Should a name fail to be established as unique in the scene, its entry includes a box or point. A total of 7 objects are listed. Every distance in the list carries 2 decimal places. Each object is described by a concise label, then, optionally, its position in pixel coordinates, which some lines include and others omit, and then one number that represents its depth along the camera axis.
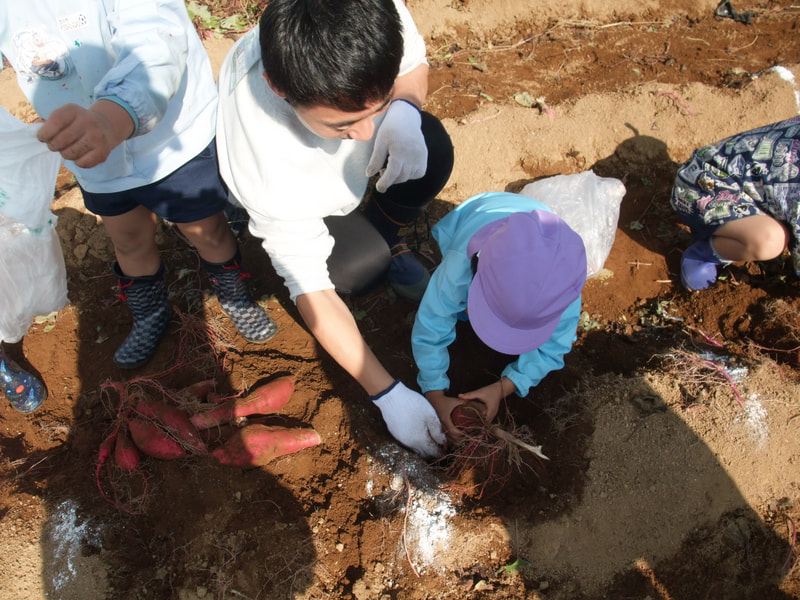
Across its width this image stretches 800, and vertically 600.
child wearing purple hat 1.45
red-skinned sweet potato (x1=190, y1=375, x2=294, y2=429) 1.92
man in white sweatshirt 1.12
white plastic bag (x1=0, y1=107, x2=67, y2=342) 1.63
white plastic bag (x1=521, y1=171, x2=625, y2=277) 2.39
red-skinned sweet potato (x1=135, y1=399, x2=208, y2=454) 1.85
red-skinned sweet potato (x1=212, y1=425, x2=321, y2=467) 1.82
